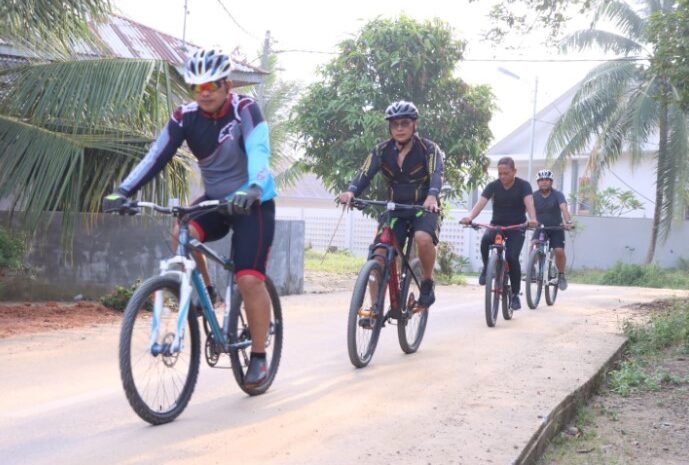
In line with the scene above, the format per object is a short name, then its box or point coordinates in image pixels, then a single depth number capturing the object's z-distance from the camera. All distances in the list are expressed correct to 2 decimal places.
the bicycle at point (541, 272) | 12.45
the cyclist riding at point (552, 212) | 13.39
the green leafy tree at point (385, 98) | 17.06
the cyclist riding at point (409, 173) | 7.52
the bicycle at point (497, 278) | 10.05
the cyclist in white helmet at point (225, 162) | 5.24
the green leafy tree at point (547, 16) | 12.84
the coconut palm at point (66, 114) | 9.82
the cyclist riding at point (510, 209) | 10.72
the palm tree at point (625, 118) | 26.20
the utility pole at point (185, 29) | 16.98
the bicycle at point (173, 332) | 4.80
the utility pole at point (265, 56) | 31.03
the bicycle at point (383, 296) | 7.00
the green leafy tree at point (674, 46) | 10.45
